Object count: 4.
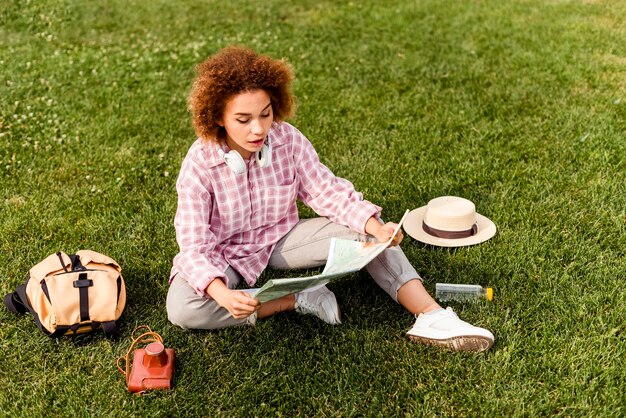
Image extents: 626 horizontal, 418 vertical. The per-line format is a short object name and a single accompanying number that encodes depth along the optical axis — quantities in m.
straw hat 4.50
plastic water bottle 4.03
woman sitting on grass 3.57
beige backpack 3.75
